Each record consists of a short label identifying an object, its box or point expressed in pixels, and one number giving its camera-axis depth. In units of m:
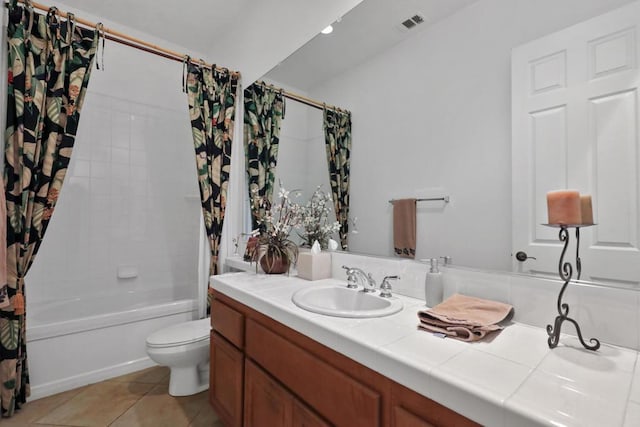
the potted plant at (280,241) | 1.74
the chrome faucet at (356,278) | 1.38
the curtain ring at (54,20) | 1.69
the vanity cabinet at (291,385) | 0.72
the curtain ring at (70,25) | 1.73
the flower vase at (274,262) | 1.73
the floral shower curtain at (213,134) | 2.13
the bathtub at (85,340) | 1.86
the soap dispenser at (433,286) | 1.09
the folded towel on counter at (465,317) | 0.82
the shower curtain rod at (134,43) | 1.67
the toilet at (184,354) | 1.75
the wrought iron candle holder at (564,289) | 0.77
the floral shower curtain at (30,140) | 1.60
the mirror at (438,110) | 1.02
